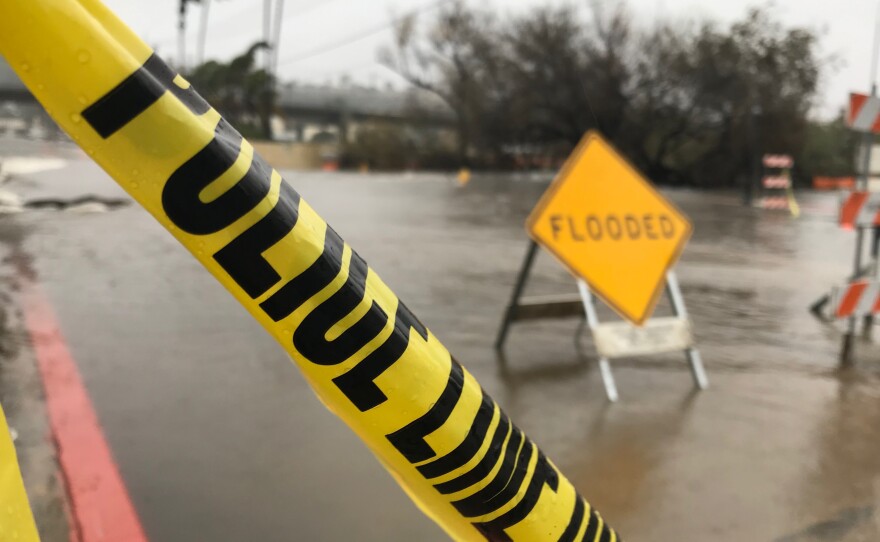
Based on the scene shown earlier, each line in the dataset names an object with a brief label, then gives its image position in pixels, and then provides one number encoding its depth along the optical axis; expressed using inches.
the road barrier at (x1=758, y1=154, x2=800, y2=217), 746.2
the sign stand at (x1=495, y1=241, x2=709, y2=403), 182.7
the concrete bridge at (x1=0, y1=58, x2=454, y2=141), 1712.6
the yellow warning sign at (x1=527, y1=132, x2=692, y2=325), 185.5
